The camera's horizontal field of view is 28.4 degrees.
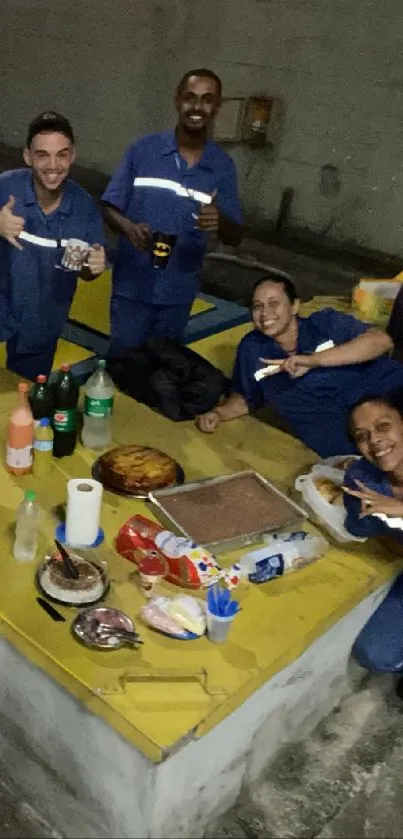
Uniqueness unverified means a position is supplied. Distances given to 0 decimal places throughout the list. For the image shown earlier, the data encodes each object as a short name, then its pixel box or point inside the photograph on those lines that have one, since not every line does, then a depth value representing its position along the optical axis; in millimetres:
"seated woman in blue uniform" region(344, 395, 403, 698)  2066
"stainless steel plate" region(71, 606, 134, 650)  1661
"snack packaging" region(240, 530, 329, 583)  1922
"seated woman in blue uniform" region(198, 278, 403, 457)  2607
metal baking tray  1999
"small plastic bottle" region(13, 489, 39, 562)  1885
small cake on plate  1776
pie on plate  2174
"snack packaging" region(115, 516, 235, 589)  1856
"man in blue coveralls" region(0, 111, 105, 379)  2689
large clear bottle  2340
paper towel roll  1902
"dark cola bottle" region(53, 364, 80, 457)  2262
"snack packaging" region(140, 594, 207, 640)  1723
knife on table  1735
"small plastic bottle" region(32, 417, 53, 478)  2197
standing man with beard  3152
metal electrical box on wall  5988
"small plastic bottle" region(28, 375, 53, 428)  2312
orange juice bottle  2158
